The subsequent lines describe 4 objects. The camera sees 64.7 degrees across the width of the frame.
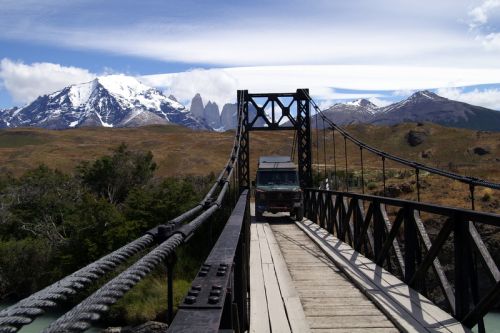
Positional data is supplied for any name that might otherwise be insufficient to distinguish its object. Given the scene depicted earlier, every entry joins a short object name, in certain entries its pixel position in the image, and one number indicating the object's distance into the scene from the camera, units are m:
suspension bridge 1.12
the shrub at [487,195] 17.93
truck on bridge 13.55
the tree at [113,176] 29.03
